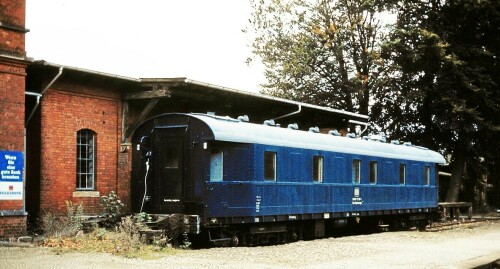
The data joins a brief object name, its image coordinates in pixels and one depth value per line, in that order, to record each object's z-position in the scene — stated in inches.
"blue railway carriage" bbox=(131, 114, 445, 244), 596.4
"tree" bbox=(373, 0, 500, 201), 1190.9
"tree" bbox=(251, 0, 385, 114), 1349.7
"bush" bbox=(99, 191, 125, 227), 706.2
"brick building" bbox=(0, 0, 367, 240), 592.1
